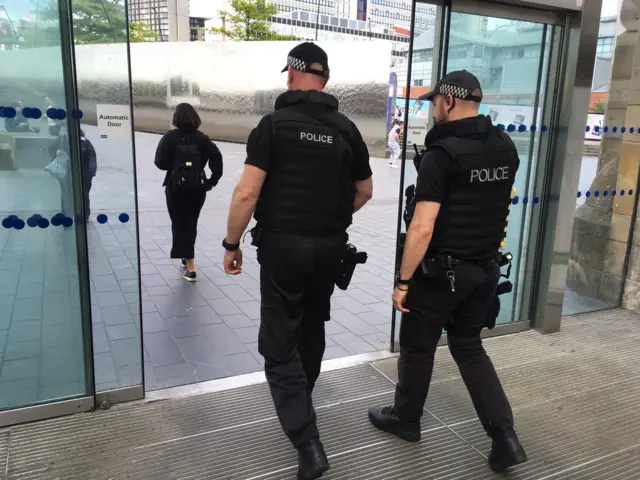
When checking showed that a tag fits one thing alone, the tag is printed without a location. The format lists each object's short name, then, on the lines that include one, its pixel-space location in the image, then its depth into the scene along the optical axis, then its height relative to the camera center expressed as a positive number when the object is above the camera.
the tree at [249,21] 24.30 +3.97
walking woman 5.11 -0.58
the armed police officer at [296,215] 2.49 -0.47
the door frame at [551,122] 3.97 -0.02
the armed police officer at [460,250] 2.56 -0.63
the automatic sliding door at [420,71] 3.71 +0.30
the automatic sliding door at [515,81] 3.93 +0.28
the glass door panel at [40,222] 2.74 -0.61
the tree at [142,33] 27.55 +3.89
